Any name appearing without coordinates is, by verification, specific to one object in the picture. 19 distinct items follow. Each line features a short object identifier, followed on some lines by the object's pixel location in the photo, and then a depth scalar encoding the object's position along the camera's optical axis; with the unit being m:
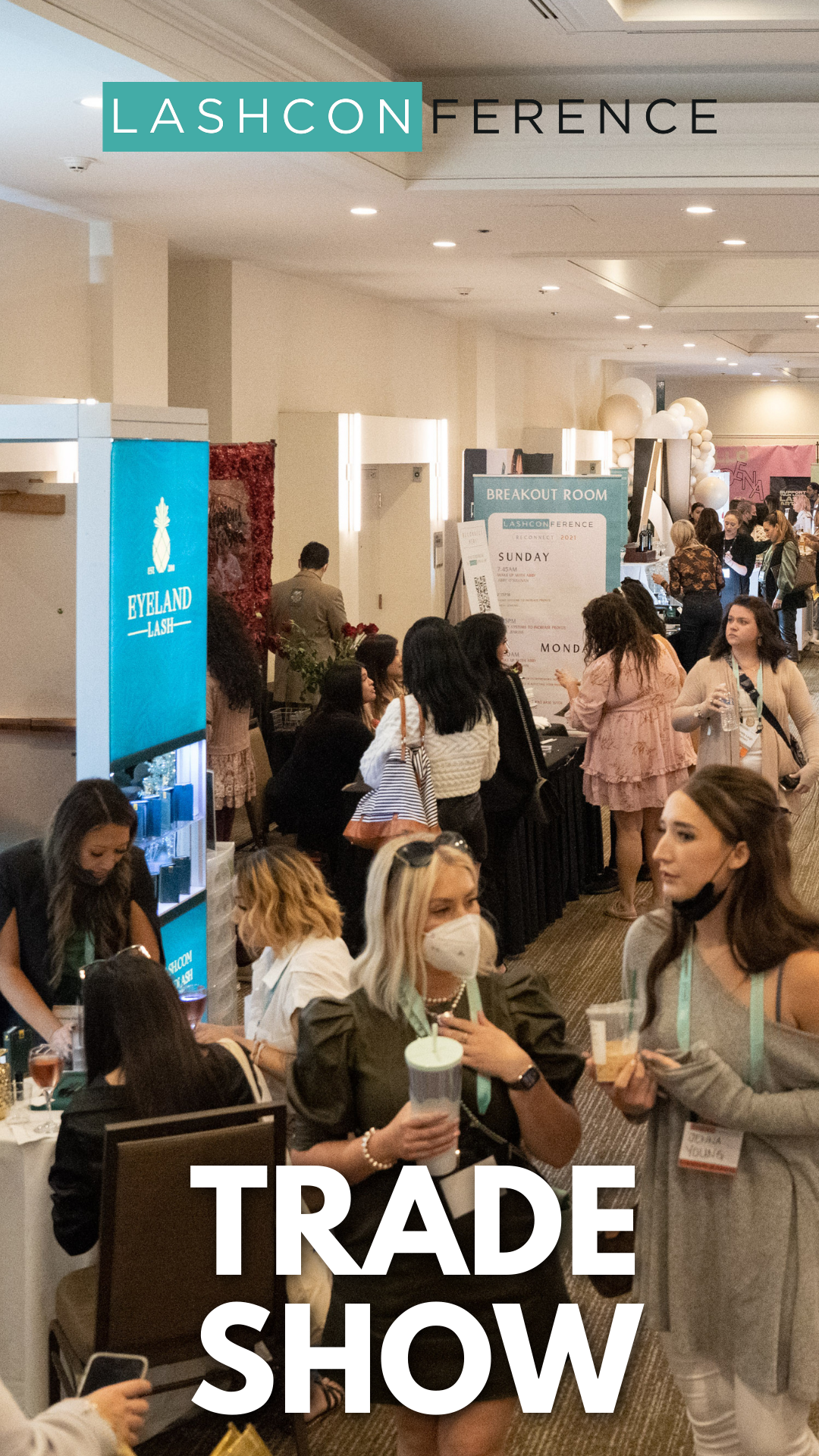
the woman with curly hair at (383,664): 5.98
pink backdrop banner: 21.61
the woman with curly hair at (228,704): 5.78
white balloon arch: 15.98
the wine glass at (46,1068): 2.88
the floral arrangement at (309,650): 7.14
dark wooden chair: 2.39
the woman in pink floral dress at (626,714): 5.95
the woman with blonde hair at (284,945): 3.10
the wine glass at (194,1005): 3.42
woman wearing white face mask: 1.94
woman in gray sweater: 2.03
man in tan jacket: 7.79
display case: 3.93
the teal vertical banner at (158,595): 3.69
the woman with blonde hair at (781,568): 12.32
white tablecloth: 2.73
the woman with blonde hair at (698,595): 9.00
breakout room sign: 7.61
